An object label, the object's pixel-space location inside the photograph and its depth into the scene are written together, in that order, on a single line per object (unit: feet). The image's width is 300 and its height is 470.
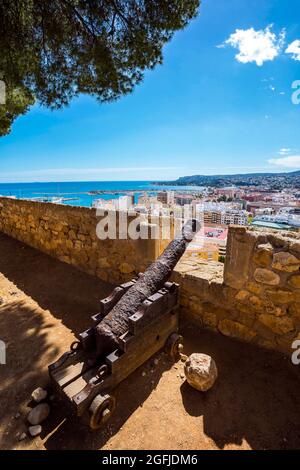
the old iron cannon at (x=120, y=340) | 6.22
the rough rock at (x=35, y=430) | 6.20
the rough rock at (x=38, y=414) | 6.46
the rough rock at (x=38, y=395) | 7.00
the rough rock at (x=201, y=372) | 7.04
